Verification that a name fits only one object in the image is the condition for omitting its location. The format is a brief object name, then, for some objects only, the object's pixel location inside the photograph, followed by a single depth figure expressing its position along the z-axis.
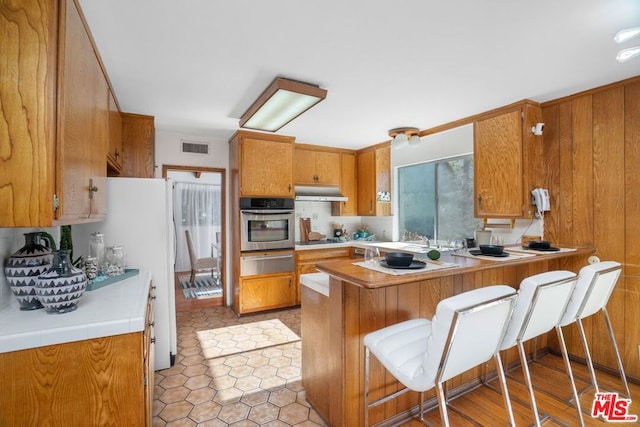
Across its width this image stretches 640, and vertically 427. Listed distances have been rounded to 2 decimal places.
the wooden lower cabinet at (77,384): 1.05
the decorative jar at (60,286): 1.27
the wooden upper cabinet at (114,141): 2.33
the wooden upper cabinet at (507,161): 2.69
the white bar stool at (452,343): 1.19
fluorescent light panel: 2.25
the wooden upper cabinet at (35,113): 1.05
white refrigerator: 2.37
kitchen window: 3.68
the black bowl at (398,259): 1.64
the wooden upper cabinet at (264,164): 3.73
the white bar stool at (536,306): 1.52
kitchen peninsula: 1.63
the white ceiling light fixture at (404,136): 3.47
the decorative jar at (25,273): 1.31
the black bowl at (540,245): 2.42
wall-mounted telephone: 2.67
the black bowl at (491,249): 2.12
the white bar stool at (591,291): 1.81
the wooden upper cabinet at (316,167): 4.39
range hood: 4.31
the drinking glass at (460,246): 2.48
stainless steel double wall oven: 3.77
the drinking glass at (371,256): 1.80
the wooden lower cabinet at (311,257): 4.10
